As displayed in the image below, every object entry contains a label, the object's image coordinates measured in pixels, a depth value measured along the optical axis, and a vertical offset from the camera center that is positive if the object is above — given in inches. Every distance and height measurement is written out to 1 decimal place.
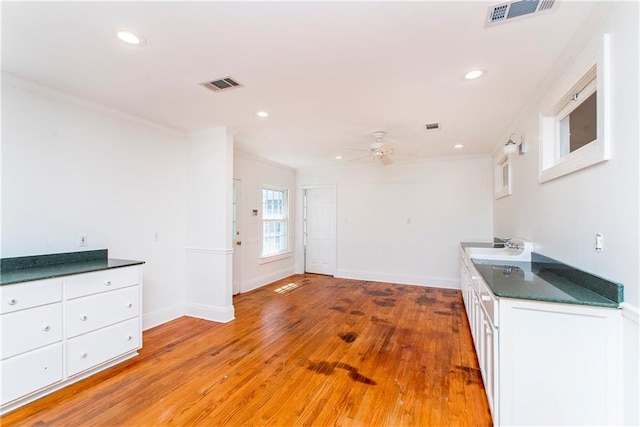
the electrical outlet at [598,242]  65.7 -6.1
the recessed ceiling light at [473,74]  89.8 +46.2
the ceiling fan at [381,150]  149.1 +35.4
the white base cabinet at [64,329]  77.4 -37.5
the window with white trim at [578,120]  62.4 +28.1
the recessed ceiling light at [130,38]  71.4 +45.9
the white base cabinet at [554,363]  58.6 -33.1
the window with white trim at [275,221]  230.8 -6.6
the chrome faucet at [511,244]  124.1 -13.3
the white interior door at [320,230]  255.8 -14.8
